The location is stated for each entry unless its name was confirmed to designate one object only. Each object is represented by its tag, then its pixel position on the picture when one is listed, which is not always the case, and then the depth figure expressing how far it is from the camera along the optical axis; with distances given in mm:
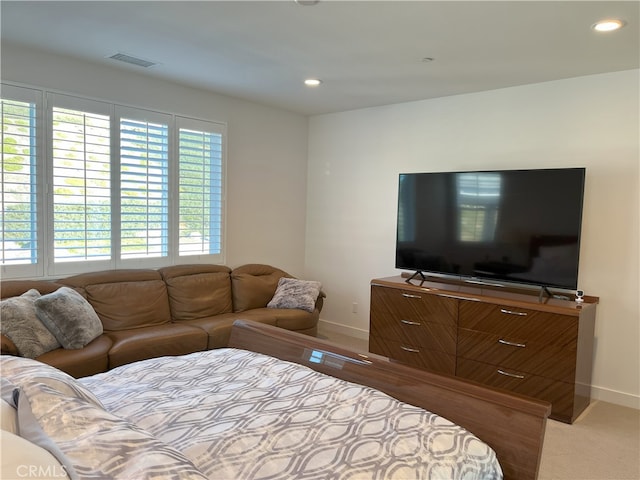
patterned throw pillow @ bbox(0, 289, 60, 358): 2889
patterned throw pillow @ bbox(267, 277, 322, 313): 4629
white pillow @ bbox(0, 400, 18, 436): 1248
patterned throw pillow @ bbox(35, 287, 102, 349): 3068
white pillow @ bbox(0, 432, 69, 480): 976
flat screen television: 3488
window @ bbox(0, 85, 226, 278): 3475
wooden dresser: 3303
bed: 1208
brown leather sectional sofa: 3227
